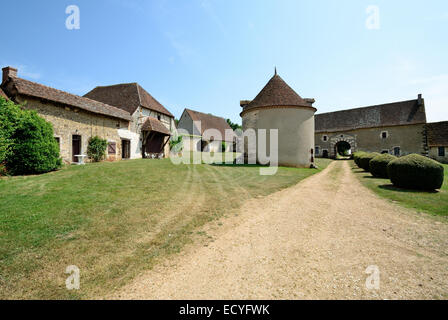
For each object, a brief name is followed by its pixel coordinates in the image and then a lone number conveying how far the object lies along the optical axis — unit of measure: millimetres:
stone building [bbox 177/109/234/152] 30647
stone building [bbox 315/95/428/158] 27656
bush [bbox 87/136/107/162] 14601
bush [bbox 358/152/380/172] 14647
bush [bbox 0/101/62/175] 8719
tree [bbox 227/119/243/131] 54366
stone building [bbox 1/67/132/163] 11242
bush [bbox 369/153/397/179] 11221
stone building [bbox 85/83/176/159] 18875
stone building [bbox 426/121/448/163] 24938
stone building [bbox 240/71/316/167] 16469
